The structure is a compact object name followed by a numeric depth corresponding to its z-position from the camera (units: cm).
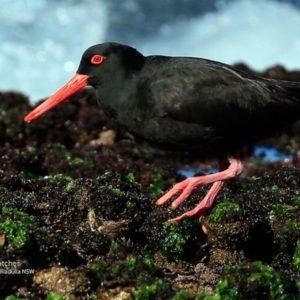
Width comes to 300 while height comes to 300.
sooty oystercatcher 1170
